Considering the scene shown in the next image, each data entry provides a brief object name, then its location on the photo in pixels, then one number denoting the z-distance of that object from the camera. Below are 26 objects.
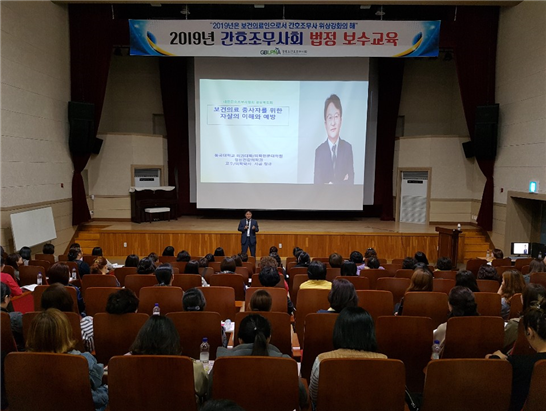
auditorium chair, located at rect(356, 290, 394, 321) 3.60
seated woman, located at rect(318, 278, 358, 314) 3.00
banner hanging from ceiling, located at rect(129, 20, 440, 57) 8.92
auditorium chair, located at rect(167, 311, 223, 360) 2.90
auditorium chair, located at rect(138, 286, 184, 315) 3.61
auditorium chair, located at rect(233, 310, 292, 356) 2.81
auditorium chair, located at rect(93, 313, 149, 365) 2.82
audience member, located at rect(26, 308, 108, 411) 2.15
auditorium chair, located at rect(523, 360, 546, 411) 1.96
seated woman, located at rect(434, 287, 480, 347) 2.90
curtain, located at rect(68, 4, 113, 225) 9.63
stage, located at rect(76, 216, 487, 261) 9.56
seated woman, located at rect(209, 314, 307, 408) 2.15
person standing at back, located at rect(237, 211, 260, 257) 8.59
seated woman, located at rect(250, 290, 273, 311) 2.99
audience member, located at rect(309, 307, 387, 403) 2.19
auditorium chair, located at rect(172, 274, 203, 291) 4.33
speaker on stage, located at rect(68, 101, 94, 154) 9.38
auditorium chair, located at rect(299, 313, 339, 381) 2.81
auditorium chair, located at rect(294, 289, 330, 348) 3.65
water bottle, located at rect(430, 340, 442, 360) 2.86
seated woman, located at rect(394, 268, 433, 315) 3.79
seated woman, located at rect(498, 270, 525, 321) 3.69
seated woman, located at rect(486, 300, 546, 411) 2.08
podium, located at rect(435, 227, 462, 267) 8.37
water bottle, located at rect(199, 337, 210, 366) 2.65
